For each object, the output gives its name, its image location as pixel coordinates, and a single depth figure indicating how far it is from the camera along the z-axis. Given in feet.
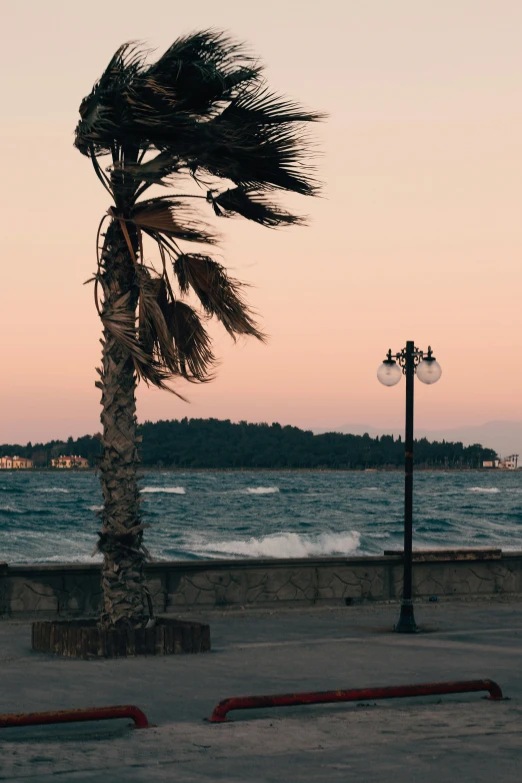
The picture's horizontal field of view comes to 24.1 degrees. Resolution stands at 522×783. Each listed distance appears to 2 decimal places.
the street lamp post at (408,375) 62.80
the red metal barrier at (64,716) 33.71
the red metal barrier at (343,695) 37.06
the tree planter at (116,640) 51.67
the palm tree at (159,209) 52.42
